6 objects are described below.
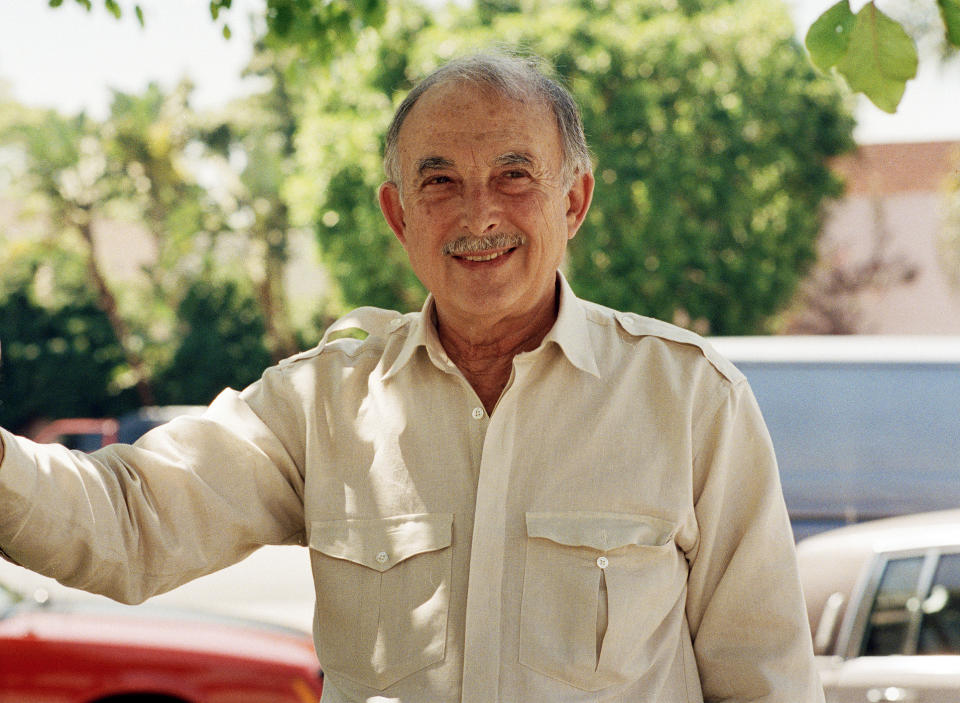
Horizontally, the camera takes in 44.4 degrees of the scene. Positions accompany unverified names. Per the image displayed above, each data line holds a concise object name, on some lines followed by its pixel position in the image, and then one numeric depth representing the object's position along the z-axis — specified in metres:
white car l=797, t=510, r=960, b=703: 3.34
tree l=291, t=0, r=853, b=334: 18.81
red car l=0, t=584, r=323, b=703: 4.49
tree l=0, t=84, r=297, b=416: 24.55
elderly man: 1.77
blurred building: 27.75
